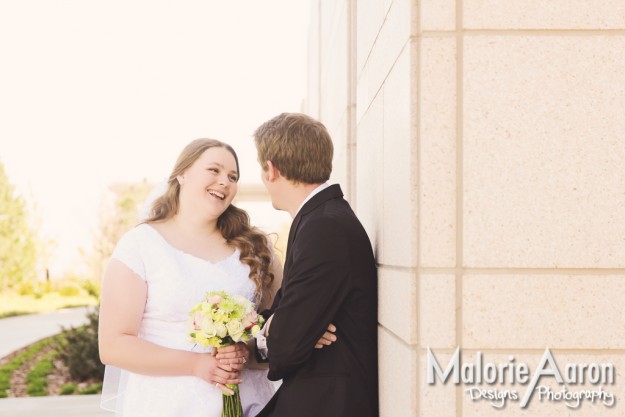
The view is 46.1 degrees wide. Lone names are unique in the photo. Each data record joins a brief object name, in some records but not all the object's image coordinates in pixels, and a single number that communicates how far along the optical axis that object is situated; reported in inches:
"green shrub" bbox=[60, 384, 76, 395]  385.7
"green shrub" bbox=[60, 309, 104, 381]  416.2
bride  143.4
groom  107.5
